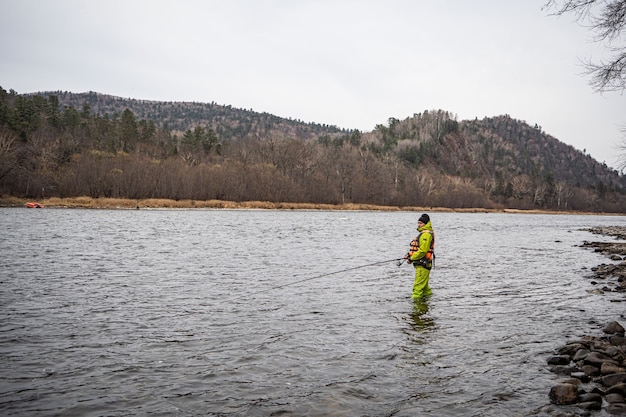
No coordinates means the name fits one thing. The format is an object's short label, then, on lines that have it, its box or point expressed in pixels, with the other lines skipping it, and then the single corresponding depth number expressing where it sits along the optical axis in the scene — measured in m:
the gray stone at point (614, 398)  6.54
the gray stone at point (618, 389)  6.74
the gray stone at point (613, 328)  9.87
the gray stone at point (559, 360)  8.45
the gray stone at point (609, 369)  7.48
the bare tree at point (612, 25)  8.70
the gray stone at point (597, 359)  7.90
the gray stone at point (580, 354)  8.48
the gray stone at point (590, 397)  6.57
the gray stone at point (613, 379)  7.10
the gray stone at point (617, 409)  6.23
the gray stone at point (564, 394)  6.69
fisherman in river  12.50
